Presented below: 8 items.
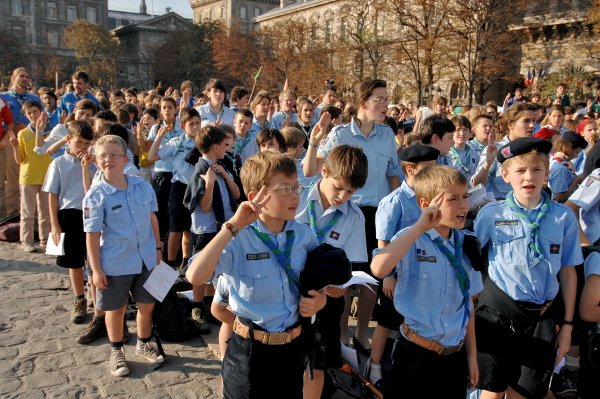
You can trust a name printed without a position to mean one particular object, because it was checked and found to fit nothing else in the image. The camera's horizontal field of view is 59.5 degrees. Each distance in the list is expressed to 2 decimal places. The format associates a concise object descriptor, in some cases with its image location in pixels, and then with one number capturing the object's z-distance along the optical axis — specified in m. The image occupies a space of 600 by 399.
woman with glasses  4.89
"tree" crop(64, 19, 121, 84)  69.75
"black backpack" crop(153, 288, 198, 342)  5.03
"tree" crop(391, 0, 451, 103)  31.41
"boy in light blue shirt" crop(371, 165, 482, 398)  3.10
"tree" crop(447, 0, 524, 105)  28.83
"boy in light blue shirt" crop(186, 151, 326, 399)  2.82
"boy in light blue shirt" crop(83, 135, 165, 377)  4.27
